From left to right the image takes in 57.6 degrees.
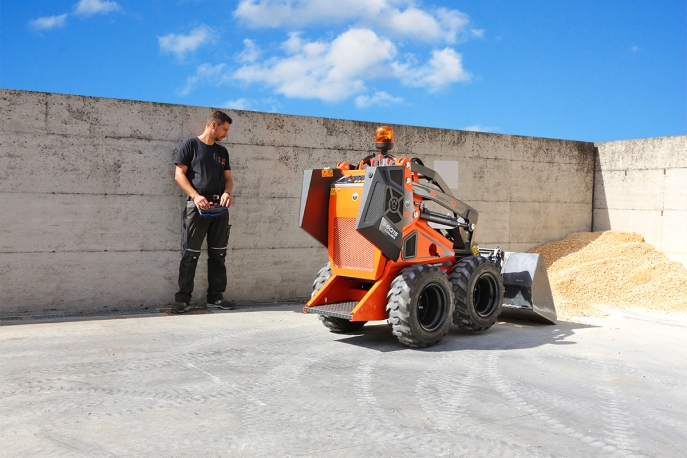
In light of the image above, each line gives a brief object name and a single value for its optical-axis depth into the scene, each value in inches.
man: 288.5
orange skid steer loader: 216.1
